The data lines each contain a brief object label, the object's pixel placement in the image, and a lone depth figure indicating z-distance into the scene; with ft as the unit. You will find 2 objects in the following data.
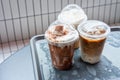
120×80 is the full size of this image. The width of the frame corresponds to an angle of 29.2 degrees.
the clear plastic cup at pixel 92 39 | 2.09
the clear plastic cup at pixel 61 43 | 2.03
